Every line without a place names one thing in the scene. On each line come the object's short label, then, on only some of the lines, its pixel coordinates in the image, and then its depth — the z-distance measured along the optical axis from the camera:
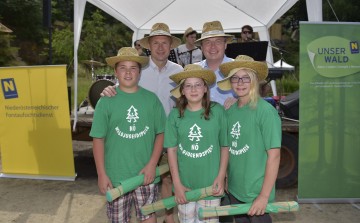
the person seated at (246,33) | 7.13
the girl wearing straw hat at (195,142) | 2.54
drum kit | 5.89
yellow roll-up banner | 5.27
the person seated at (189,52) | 6.80
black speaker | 5.93
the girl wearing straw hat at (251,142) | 2.35
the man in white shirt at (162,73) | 3.43
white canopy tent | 7.76
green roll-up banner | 4.34
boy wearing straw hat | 2.69
